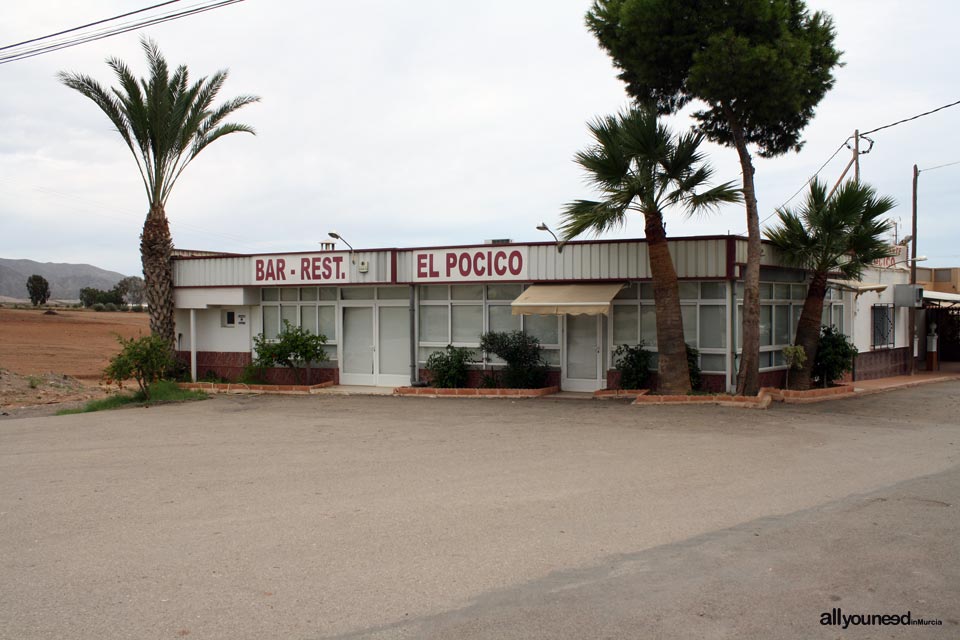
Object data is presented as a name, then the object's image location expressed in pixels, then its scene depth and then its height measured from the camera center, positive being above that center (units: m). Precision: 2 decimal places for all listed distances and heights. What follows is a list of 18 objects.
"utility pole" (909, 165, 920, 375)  23.78 -0.24
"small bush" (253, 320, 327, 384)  19.25 -0.87
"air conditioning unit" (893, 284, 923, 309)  22.50 +0.51
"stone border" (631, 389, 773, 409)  14.43 -1.62
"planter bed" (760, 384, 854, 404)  15.50 -1.62
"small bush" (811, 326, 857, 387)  16.94 -0.95
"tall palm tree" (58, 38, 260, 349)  19.52 +4.69
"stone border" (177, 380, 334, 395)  19.02 -1.83
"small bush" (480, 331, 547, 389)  17.45 -0.99
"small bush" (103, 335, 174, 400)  17.39 -1.07
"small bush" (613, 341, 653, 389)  16.48 -1.14
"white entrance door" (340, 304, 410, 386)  19.67 -0.81
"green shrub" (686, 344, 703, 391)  15.98 -1.11
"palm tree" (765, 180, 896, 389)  15.70 +1.53
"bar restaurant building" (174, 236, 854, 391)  16.23 +0.22
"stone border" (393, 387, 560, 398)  16.95 -1.72
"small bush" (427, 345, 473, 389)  17.95 -1.22
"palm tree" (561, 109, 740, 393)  14.41 +2.28
